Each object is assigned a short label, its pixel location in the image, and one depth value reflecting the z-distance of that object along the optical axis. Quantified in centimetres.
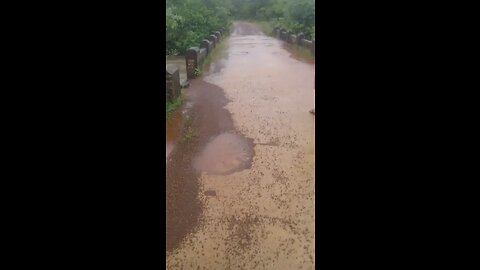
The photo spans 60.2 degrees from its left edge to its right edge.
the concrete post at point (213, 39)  1413
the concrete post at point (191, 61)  988
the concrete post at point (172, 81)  734
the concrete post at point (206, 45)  1256
